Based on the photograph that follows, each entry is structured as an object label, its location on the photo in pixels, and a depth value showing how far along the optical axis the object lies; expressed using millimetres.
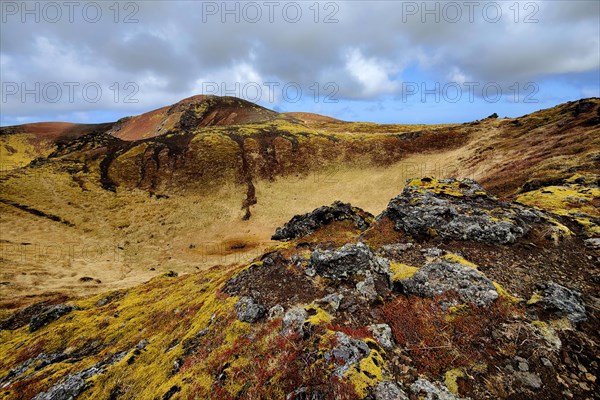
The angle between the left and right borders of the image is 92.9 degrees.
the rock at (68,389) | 12336
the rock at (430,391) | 8883
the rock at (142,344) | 15131
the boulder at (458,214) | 17812
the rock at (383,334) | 10888
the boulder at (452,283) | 12603
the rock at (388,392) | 8656
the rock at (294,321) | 11945
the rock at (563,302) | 11297
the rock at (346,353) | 9508
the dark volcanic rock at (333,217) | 29859
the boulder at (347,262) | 15422
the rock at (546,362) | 9523
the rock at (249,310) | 13602
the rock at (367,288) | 13684
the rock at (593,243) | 15845
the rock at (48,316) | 21984
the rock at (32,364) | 16266
